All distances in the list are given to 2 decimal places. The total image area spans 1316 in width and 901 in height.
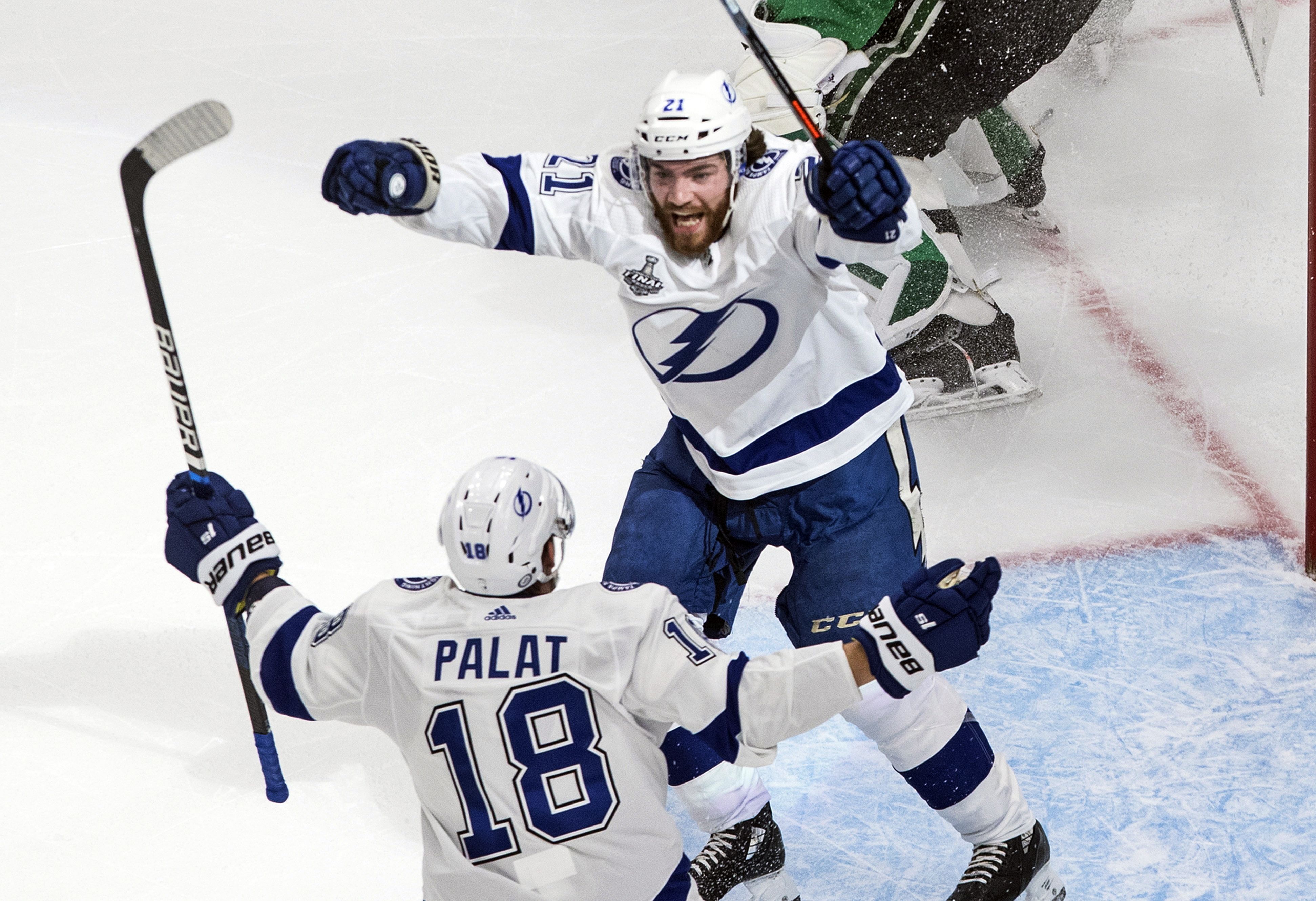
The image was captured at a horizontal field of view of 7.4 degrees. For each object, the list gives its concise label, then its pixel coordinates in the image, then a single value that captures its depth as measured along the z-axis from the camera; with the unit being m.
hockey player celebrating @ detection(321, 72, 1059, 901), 19.01
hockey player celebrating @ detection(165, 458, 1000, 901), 18.43
